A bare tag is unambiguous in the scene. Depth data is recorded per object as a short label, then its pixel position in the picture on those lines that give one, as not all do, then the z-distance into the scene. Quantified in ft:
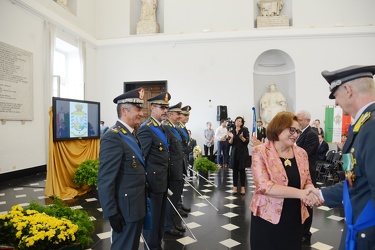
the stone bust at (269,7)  36.42
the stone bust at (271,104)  35.70
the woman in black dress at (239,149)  17.75
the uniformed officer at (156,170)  9.22
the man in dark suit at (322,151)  25.04
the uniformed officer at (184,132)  14.84
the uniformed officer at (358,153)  3.84
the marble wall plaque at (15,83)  22.74
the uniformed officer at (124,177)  6.35
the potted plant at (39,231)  6.88
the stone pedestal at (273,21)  35.58
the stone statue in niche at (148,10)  38.45
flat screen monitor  17.62
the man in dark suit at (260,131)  32.19
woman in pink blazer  5.97
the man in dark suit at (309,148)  10.93
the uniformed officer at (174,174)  11.51
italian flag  31.48
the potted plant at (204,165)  21.63
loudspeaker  34.12
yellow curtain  17.28
